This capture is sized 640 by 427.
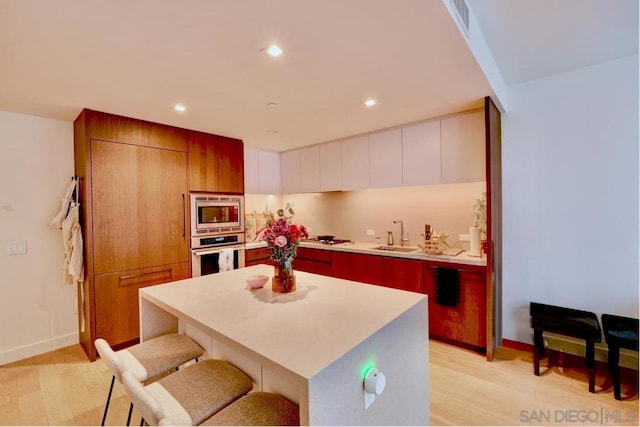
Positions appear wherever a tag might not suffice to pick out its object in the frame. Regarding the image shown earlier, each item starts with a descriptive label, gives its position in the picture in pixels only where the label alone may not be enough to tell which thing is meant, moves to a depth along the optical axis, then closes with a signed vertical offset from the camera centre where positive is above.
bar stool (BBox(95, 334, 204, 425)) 1.32 -0.74
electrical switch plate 2.70 -0.30
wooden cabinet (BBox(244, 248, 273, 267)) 3.78 -0.59
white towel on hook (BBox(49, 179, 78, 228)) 2.68 +0.05
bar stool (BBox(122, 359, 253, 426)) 1.02 -0.77
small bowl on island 1.82 -0.44
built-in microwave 3.30 -0.03
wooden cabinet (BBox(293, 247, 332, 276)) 3.64 -0.65
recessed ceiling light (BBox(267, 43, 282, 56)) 1.63 +0.90
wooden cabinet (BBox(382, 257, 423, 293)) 2.92 -0.66
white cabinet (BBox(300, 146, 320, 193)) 4.05 +0.57
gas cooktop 3.88 -0.42
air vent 1.46 +1.01
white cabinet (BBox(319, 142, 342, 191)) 3.81 +0.57
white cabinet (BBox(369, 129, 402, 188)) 3.27 +0.57
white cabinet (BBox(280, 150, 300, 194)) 4.29 +0.58
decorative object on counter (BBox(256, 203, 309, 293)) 1.71 -0.21
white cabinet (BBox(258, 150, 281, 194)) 4.29 +0.58
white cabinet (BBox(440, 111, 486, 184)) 2.71 +0.56
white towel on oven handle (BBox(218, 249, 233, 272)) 3.45 -0.57
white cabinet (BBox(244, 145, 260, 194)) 4.10 +0.56
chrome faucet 3.55 -0.34
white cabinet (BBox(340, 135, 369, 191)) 3.55 +0.57
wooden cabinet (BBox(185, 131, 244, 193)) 3.33 +0.58
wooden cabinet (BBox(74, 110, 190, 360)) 2.63 -0.02
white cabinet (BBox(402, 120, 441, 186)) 2.98 +0.56
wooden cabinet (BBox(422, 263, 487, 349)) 2.59 -0.95
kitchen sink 3.39 -0.46
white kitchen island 0.98 -0.49
